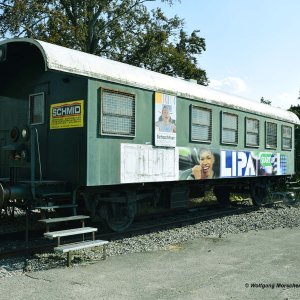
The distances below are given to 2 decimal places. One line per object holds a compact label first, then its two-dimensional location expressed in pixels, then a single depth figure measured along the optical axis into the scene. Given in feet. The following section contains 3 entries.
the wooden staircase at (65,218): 22.09
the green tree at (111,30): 76.64
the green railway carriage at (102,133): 26.68
